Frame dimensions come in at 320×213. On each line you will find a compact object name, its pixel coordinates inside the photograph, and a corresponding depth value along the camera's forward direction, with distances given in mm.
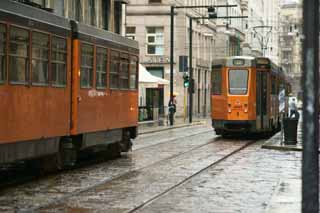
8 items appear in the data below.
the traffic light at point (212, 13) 41297
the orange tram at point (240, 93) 28844
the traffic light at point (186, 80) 49859
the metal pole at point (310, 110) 5406
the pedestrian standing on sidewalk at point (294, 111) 28872
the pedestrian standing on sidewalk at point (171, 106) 45275
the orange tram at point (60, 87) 12297
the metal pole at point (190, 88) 49844
